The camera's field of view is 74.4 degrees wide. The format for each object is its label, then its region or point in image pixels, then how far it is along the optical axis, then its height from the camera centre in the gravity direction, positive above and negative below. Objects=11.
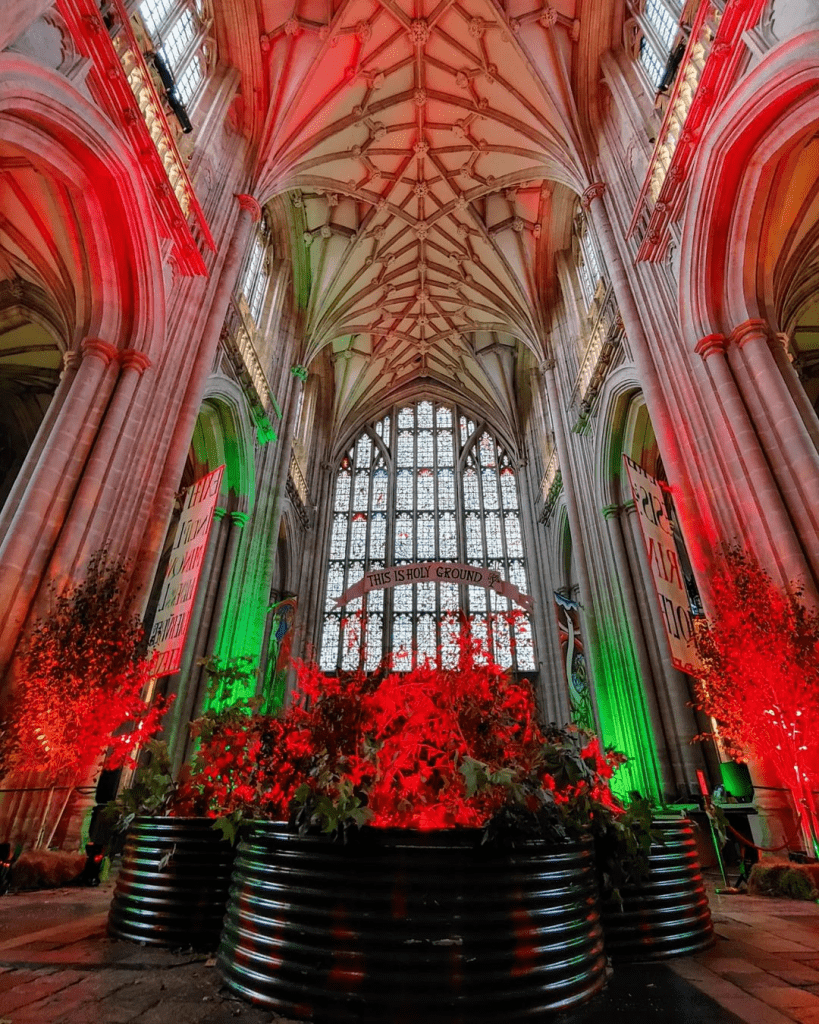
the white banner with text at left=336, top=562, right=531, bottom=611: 8.19 +3.18
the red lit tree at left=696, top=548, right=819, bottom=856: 5.29 +1.31
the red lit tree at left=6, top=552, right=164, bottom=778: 5.41 +1.16
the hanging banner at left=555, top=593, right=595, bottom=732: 12.45 +3.06
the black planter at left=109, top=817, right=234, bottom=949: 2.64 -0.36
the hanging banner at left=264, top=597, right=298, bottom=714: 13.27 +3.98
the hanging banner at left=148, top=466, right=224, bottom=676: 6.63 +2.68
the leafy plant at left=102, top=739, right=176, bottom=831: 3.24 +0.08
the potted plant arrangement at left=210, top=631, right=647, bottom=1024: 1.76 -0.26
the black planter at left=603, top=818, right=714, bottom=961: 2.48 -0.41
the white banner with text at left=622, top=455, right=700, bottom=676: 6.50 +2.81
